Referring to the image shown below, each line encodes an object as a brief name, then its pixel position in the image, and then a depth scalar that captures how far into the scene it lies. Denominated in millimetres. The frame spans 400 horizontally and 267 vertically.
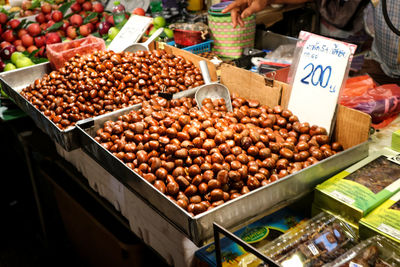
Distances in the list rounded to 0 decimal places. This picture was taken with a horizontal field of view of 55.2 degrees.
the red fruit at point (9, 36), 3959
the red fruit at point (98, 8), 4371
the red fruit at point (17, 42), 3887
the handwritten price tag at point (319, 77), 1646
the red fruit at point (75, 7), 4430
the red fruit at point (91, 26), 3995
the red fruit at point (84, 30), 3895
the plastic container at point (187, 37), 2967
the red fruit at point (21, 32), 3955
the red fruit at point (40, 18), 4273
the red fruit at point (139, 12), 3779
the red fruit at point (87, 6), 4398
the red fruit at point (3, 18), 4149
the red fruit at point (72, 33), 3902
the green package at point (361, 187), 1271
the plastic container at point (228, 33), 2852
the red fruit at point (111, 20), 3840
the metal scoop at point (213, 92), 2129
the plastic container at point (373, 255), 1137
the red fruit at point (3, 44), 3863
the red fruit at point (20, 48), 3811
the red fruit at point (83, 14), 4282
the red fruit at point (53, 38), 3666
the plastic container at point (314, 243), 1188
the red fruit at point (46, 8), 4359
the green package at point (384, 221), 1168
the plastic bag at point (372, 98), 1904
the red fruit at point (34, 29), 3922
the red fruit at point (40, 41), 3816
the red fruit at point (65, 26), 4033
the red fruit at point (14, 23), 4043
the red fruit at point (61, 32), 4020
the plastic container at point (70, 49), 2760
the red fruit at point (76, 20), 4048
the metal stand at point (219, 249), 973
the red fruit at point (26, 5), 4645
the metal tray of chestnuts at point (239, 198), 1236
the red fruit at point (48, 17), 4322
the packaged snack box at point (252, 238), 1317
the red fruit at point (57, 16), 4195
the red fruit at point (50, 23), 4141
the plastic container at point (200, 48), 2944
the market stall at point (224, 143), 1287
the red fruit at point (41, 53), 3473
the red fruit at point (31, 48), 3780
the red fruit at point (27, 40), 3828
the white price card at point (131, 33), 2949
